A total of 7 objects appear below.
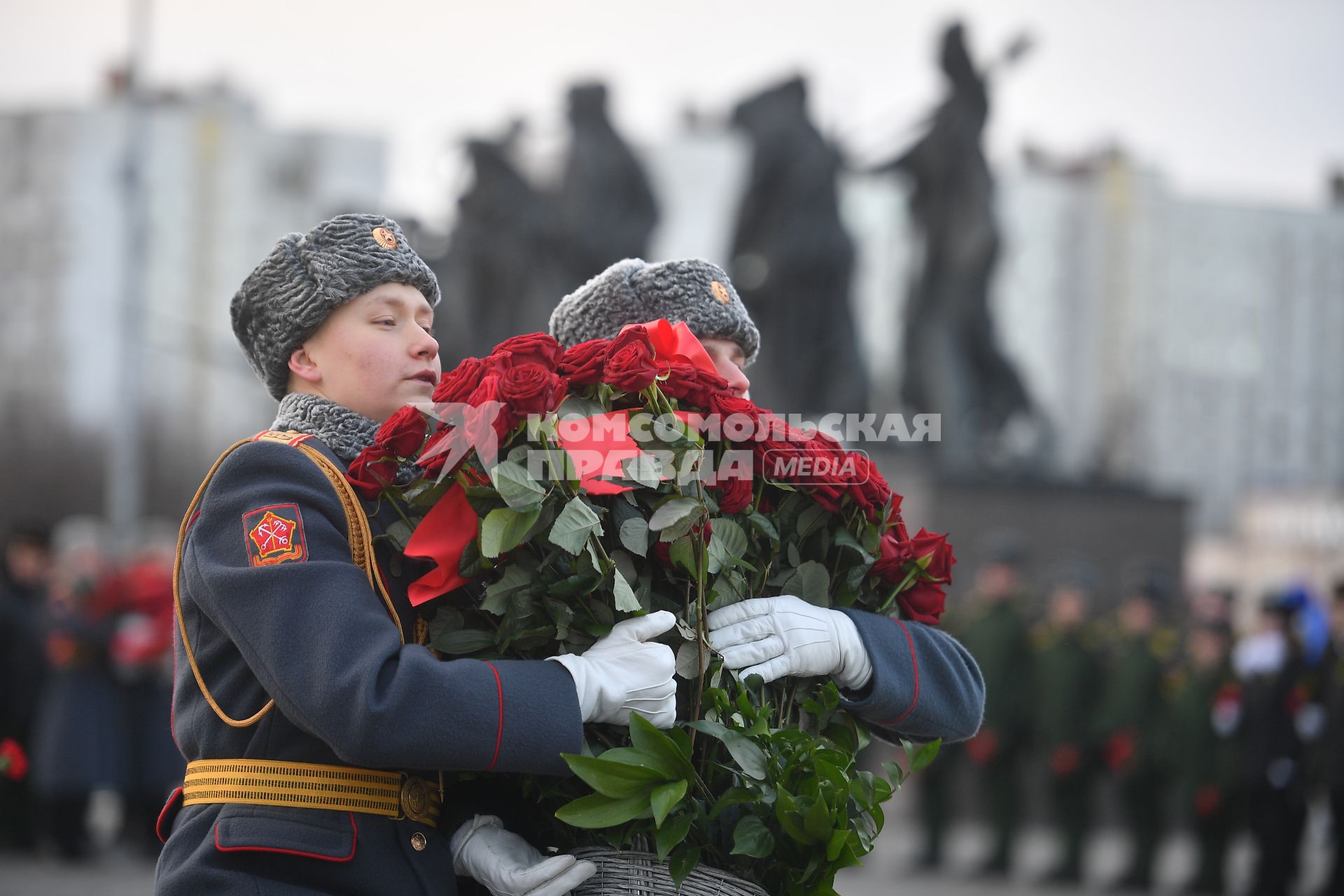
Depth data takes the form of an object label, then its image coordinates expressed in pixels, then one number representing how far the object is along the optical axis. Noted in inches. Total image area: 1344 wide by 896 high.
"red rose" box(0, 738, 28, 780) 288.5
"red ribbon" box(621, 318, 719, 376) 190.2
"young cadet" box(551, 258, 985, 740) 180.1
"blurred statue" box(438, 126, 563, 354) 1529.3
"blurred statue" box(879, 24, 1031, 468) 1137.4
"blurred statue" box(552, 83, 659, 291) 1400.1
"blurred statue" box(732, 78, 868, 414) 1218.6
